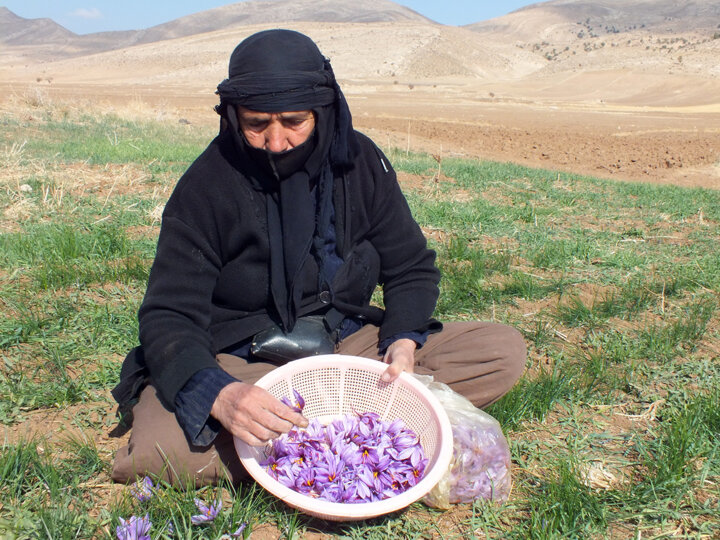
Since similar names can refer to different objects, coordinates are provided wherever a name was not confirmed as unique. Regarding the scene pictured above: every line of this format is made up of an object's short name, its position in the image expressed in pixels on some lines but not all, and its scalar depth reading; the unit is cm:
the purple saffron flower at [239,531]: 187
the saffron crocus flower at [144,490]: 195
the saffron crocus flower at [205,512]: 185
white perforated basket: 192
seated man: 205
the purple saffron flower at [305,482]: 198
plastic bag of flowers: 212
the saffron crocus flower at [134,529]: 177
